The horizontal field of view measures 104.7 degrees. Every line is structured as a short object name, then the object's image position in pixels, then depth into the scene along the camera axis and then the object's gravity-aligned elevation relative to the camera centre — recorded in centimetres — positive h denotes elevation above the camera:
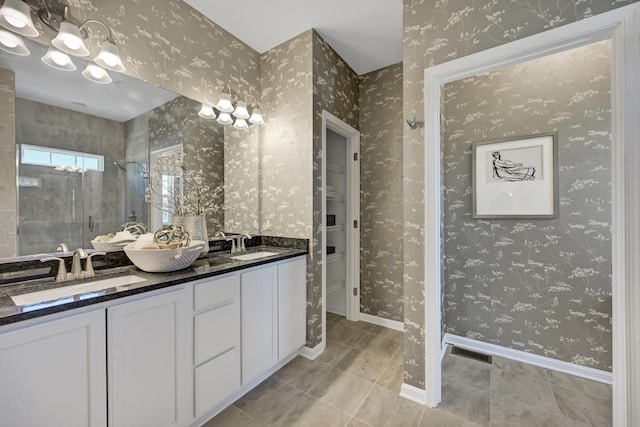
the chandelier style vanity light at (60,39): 117 +91
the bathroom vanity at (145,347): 88 -62
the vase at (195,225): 180 -9
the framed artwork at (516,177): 194 +29
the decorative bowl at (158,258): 135 -25
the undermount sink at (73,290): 98 -34
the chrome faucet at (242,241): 217 -25
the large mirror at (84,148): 128 +40
